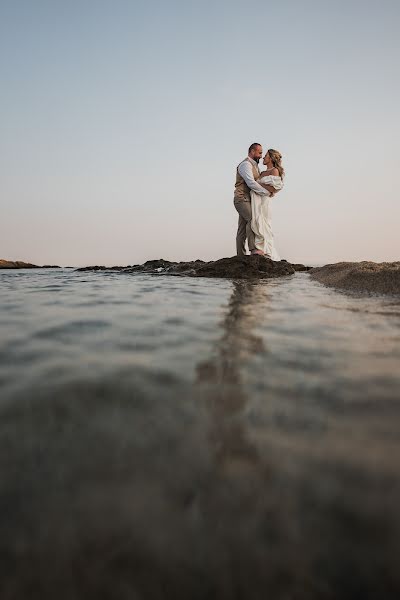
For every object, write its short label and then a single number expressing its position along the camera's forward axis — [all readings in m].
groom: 7.49
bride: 7.57
